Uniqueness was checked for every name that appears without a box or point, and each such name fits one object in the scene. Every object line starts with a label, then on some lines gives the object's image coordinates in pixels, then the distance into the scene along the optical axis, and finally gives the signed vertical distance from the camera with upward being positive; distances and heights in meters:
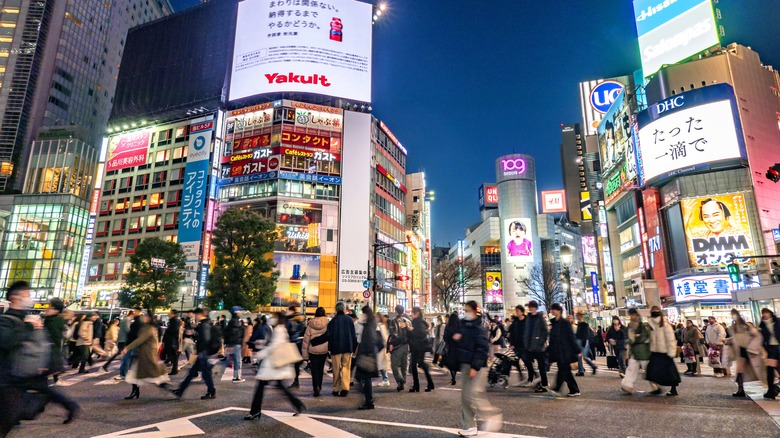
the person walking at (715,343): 14.02 -0.64
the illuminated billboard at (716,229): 35.69 +7.41
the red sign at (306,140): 48.78 +19.59
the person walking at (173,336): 10.77 -0.29
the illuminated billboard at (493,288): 95.16 +7.42
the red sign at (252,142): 49.06 +19.42
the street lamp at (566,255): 27.70 +4.15
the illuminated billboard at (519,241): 92.69 +16.69
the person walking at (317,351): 9.38 -0.55
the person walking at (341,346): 8.95 -0.43
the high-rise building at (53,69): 71.81 +42.95
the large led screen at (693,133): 36.66 +15.57
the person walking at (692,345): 14.75 -0.70
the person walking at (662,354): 9.21 -0.60
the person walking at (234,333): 10.62 -0.22
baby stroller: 11.09 -1.10
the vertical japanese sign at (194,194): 49.44 +14.19
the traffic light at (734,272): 19.97 +2.23
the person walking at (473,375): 5.65 -0.63
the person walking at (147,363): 7.91 -0.68
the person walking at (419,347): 10.15 -0.51
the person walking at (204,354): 8.35 -0.55
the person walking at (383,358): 10.91 -0.81
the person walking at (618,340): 13.42 -0.49
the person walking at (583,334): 13.02 -0.29
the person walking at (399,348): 10.31 -0.55
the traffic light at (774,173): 11.90 +3.93
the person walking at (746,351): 9.16 -0.54
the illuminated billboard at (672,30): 42.16 +27.90
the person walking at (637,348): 9.61 -0.51
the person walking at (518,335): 11.01 -0.27
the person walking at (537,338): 9.95 -0.31
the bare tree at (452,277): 56.75 +6.25
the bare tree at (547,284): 62.94 +6.68
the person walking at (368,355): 7.60 -0.53
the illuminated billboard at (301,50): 48.12 +28.97
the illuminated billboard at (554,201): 88.20 +23.46
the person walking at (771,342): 8.44 -0.33
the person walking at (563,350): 9.00 -0.51
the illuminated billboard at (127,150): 59.03 +22.48
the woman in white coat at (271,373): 6.46 -0.68
